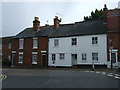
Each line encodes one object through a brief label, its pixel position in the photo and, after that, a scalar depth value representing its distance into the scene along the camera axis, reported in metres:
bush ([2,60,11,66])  40.12
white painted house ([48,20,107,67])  28.31
